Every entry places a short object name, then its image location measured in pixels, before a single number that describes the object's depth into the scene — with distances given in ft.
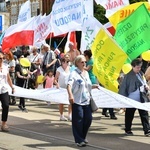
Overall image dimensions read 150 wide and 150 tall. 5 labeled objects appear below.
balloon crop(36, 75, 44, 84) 58.65
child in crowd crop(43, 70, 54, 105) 56.27
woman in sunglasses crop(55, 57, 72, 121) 44.09
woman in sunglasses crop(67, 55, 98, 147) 32.91
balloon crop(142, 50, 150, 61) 40.98
